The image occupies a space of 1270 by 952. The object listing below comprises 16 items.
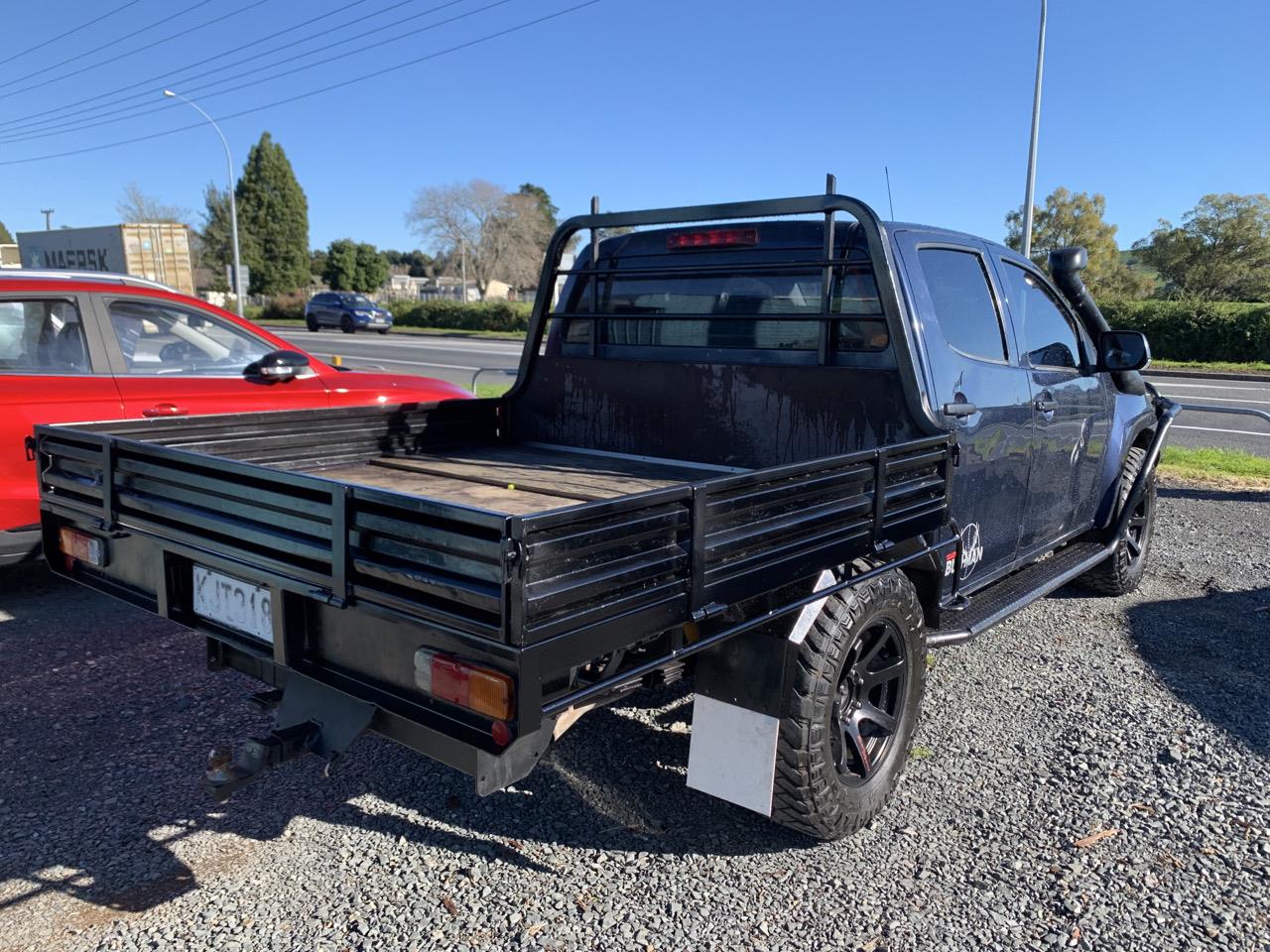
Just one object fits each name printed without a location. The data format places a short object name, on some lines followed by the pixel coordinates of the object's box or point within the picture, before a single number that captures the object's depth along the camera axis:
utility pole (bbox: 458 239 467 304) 68.88
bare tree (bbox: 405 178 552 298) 68.75
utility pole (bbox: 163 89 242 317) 31.45
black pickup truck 2.20
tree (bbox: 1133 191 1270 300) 37.81
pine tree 63.56
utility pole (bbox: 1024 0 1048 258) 20.08
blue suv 37.66
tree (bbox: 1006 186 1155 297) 41.84
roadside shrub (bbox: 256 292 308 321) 52.28
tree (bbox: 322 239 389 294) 73.81
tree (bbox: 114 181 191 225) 60.25
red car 4.90
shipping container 20.03
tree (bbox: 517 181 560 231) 101.11
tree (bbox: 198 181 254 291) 60.06
